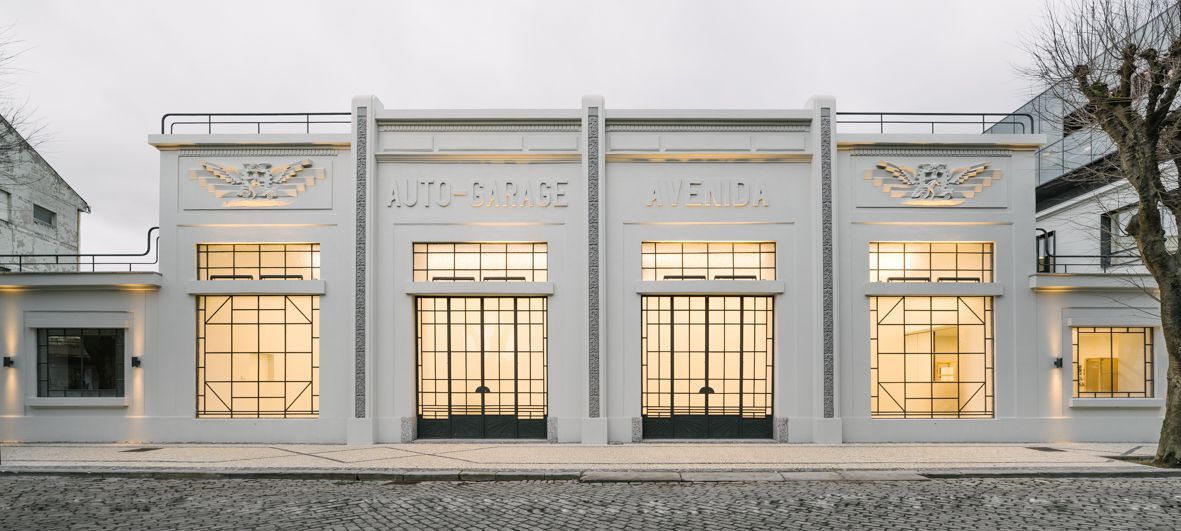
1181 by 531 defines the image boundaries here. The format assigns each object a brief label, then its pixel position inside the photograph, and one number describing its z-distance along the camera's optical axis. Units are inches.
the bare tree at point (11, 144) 476.5
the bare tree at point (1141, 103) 426.3
